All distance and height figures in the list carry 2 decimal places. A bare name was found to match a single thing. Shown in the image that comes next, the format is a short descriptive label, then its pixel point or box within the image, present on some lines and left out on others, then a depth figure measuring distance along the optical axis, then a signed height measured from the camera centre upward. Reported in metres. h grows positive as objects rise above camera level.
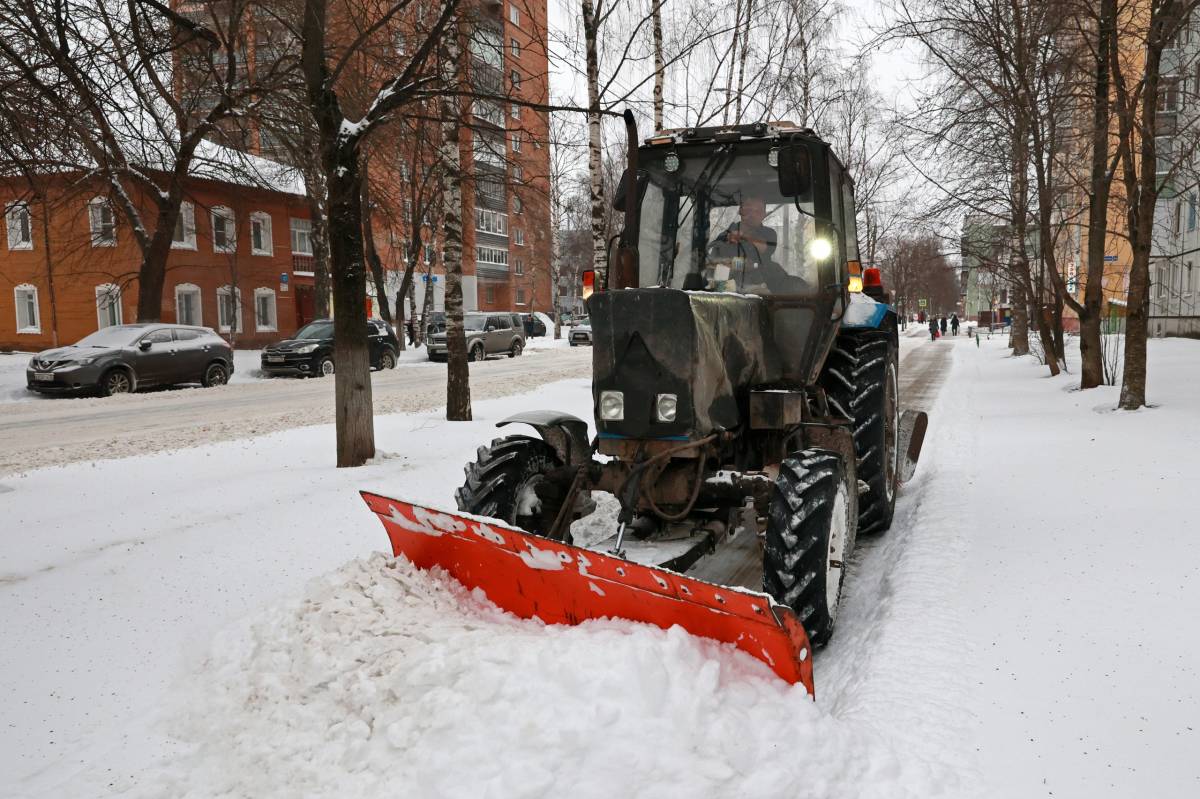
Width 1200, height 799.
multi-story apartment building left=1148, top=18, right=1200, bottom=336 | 30.59 +2.18
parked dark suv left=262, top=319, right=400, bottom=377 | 21.41 -0.25
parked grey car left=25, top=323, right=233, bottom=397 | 15.99 -0.30
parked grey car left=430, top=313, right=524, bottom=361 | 28.03 +0.09
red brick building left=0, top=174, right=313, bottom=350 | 26.11 +2.50
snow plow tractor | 3.41 -0.51
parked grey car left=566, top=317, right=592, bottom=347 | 41.00 +0.18
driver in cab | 5.00 +0.49
